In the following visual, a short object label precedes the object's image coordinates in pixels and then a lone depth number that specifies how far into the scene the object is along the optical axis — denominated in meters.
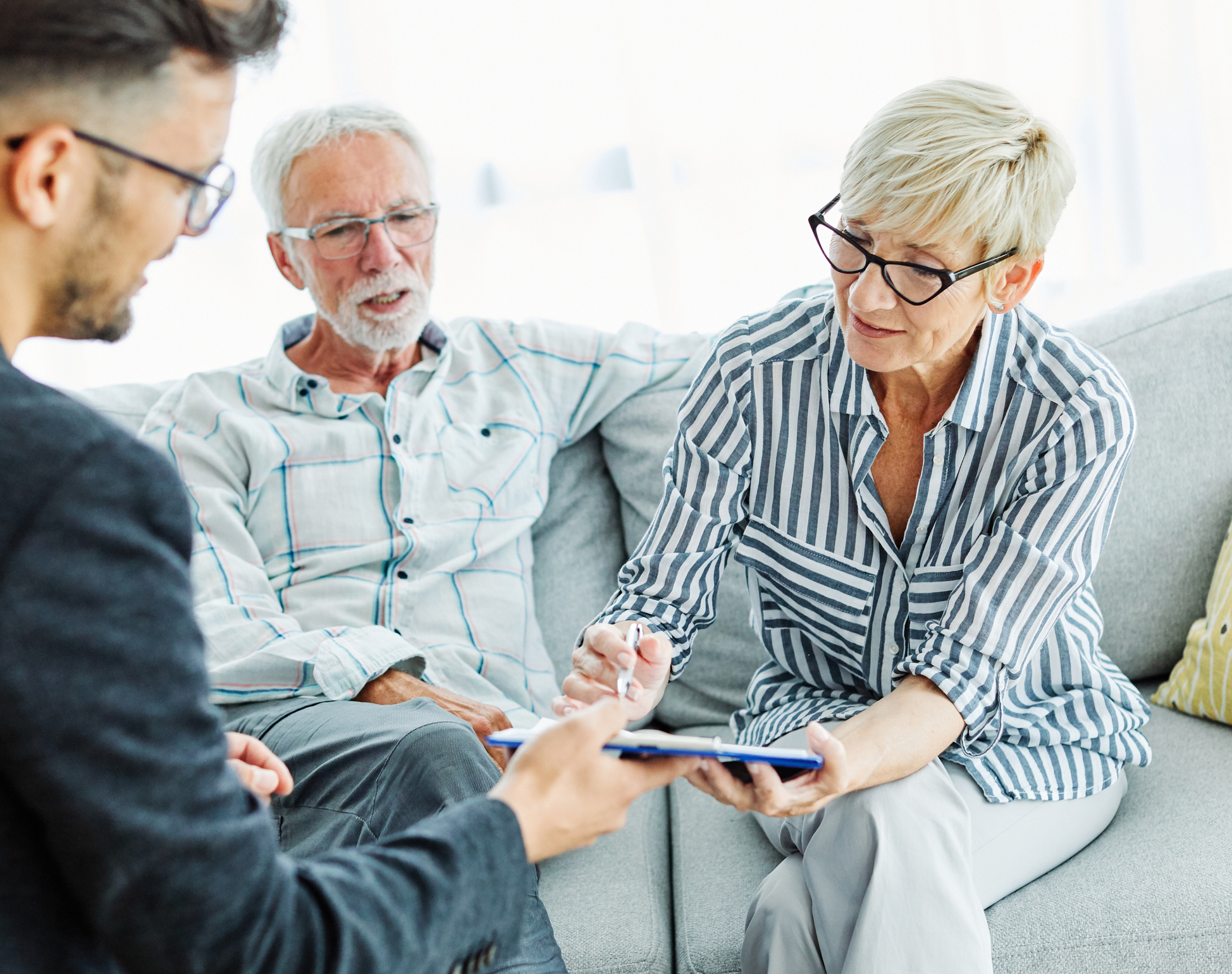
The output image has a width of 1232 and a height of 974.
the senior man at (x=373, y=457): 1.62
